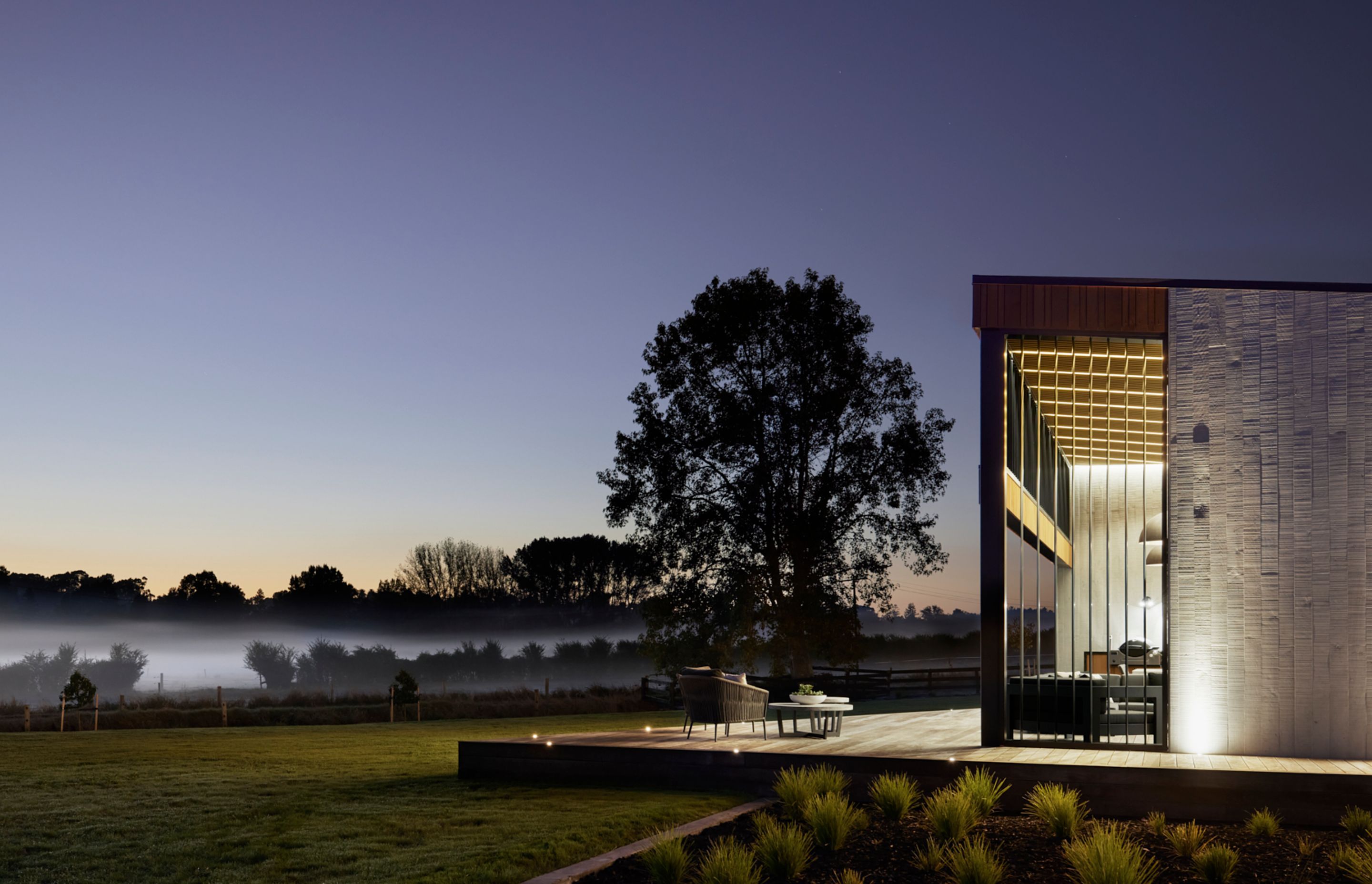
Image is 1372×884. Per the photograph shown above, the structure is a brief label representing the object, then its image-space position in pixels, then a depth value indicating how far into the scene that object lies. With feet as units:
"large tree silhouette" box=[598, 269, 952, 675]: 78.54
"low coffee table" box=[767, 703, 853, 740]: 35.32
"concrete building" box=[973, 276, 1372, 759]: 29.99
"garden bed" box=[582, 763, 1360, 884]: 18.71
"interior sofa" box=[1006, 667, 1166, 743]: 31.89
